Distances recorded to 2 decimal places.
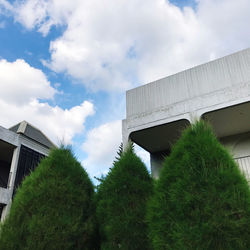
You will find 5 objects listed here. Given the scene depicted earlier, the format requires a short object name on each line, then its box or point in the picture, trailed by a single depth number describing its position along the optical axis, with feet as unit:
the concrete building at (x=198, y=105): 26.12
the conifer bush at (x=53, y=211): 11.12
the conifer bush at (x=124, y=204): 11.78
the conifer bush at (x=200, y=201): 7.83
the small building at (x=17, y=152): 40.96
